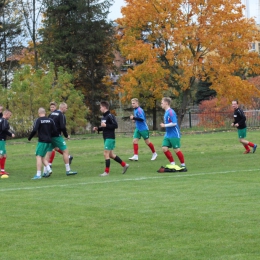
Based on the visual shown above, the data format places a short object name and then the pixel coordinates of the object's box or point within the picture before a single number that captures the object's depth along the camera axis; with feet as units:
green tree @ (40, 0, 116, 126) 166.81
